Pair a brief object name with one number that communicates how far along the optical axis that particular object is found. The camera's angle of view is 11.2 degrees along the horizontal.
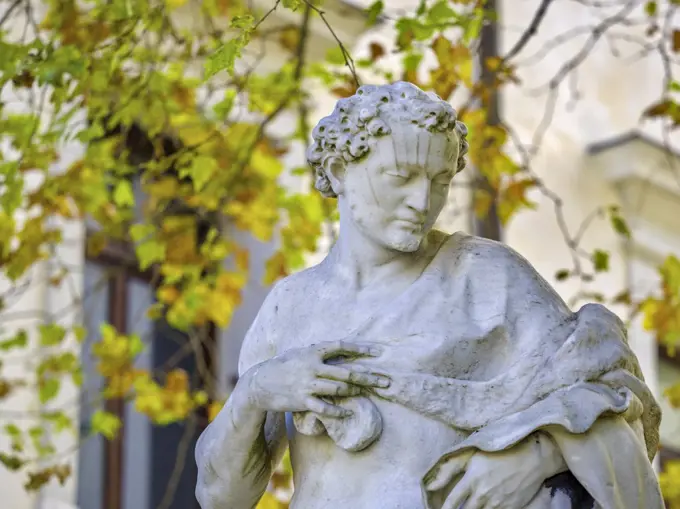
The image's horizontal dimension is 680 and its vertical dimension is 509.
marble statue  7.42
